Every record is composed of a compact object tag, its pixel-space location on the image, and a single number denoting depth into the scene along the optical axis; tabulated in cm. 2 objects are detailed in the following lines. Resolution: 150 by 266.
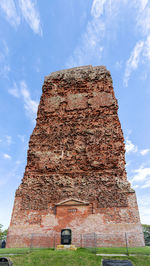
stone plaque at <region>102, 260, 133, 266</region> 743
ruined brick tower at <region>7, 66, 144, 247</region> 1166
